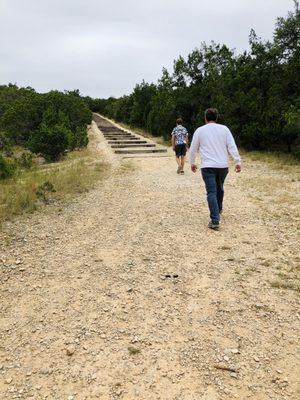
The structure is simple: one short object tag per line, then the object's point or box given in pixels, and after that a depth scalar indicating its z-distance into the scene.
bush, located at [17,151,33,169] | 13.28
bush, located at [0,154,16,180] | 10.30
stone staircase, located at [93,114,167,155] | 17.84
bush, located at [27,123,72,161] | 15.87
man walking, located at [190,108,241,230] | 5.98
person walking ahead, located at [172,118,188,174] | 11.47
